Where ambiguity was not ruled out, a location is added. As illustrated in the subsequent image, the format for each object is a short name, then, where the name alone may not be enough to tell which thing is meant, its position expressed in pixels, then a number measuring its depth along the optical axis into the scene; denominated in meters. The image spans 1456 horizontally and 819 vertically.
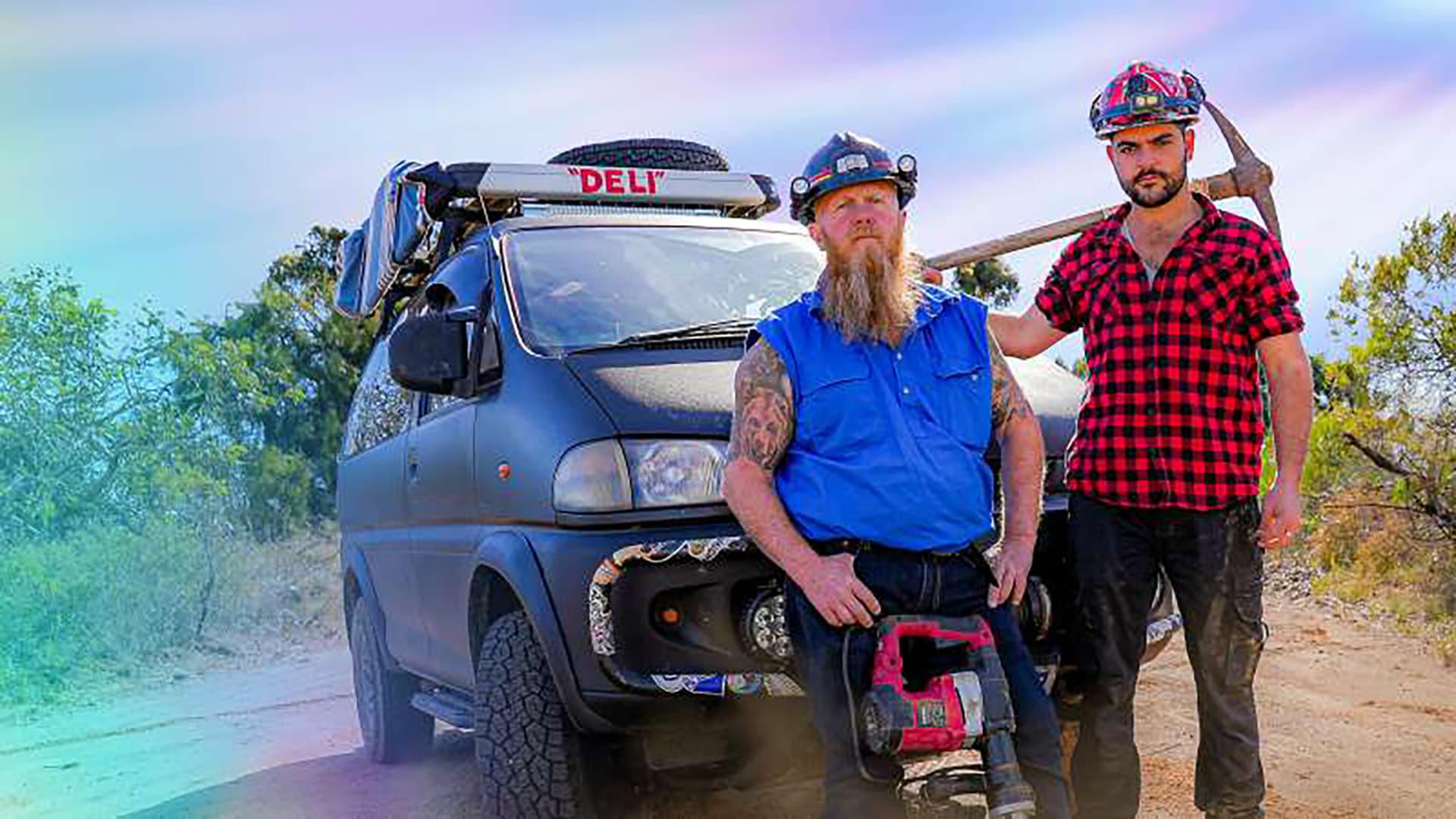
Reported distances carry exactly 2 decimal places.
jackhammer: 3.27
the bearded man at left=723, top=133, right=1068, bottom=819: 3.41
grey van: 3.76
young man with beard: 3.98
